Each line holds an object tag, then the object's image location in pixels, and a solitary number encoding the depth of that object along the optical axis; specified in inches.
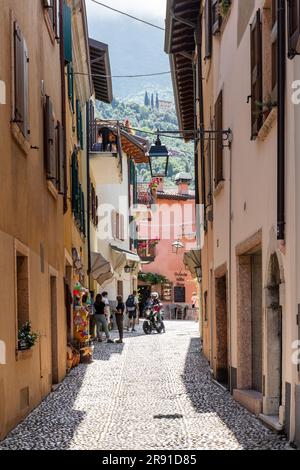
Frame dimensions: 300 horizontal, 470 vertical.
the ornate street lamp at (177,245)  2148.7
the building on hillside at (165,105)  7713.6
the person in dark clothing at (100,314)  1018.1
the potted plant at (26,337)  435.6
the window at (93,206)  1152.8
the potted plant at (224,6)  554.9
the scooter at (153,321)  1321.4
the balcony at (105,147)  1075.9
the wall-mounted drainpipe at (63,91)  670.7
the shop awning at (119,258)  1478.8
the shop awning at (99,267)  1100.5
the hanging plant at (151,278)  2379.4
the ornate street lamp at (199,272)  946.0
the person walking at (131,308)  1408.1
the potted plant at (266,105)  388.2
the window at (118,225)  1534.9
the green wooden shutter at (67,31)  714.4
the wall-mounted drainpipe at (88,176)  1037.2
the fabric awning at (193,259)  954.1
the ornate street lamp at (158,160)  652.7
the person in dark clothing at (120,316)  1068.5
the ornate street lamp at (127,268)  1592.3
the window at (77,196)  807.1
